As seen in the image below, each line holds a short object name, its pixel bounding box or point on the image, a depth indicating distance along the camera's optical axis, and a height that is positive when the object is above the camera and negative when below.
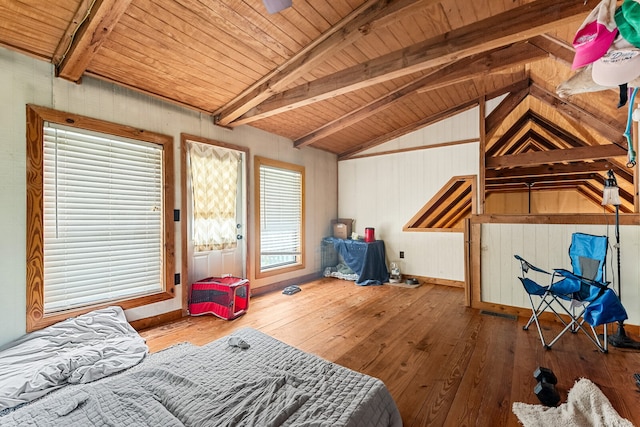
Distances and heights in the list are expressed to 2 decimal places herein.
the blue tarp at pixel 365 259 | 4.78 -0.83
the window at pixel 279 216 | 4.30 -0.06
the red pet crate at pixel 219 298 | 3.21 -1.00
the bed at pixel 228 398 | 1.06 -0.77
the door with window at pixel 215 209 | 3.40 +0.04
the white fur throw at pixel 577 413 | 1.53 -1.15
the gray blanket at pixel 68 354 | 1.81 -1.07
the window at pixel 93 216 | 2.32 -0.02
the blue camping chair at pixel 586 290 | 2.11 -0.70
